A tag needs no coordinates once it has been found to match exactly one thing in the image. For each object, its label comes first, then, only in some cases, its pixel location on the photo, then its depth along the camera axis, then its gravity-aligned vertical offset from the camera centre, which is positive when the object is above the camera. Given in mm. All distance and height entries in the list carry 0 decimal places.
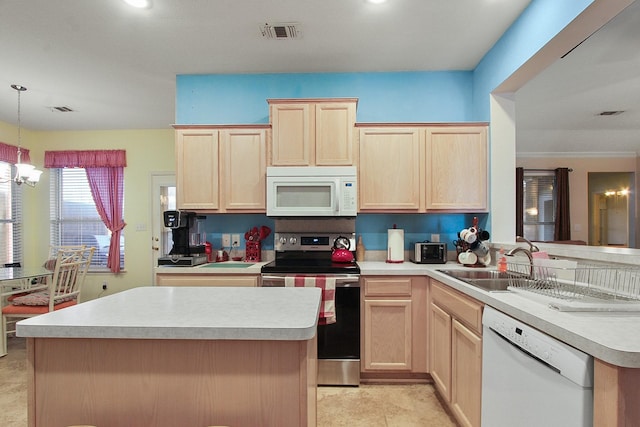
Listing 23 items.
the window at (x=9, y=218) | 4453 -12
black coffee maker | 2719 -204
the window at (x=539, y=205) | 6008 +198
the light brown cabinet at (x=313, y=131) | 2760 +715
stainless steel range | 2436 -816
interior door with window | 4879 -3
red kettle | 2773 -295
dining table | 2863 -543
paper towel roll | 2824 -248
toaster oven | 2793 -311
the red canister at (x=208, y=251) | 3061 -321
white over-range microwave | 2703 +212
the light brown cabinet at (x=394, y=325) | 2463 -812
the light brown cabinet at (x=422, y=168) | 2752 +405
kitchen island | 928 -446
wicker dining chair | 3092 -792
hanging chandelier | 3329 +455
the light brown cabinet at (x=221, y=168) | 2848 +422
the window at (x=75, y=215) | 4961 +30
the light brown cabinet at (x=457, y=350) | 1644 -782
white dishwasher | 939 -548
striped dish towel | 2367 -514
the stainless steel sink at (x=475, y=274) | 2201 -398
